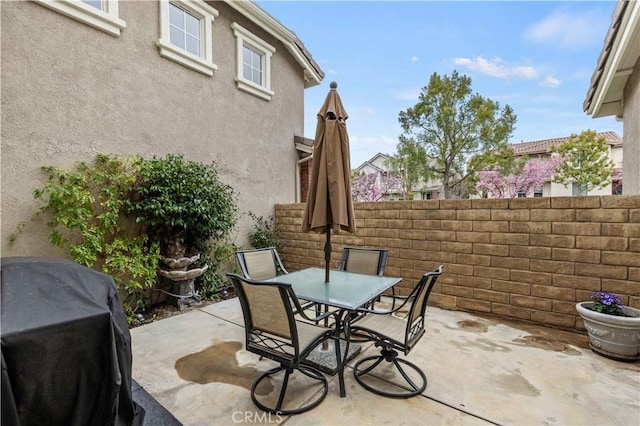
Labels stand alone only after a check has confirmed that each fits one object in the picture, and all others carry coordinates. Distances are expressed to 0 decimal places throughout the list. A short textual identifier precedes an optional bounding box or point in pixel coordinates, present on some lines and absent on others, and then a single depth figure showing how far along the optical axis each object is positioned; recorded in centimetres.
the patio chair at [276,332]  240
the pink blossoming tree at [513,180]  1655
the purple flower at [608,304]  366
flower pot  342
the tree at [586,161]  1823
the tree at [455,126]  1338
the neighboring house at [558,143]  2080
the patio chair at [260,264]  404
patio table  285
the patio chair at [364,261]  423
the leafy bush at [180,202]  497
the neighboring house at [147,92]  414
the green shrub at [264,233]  736
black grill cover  118
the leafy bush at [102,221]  422
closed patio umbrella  347
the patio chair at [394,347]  270
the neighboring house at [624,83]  435
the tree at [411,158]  1475
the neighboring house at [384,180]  1978
